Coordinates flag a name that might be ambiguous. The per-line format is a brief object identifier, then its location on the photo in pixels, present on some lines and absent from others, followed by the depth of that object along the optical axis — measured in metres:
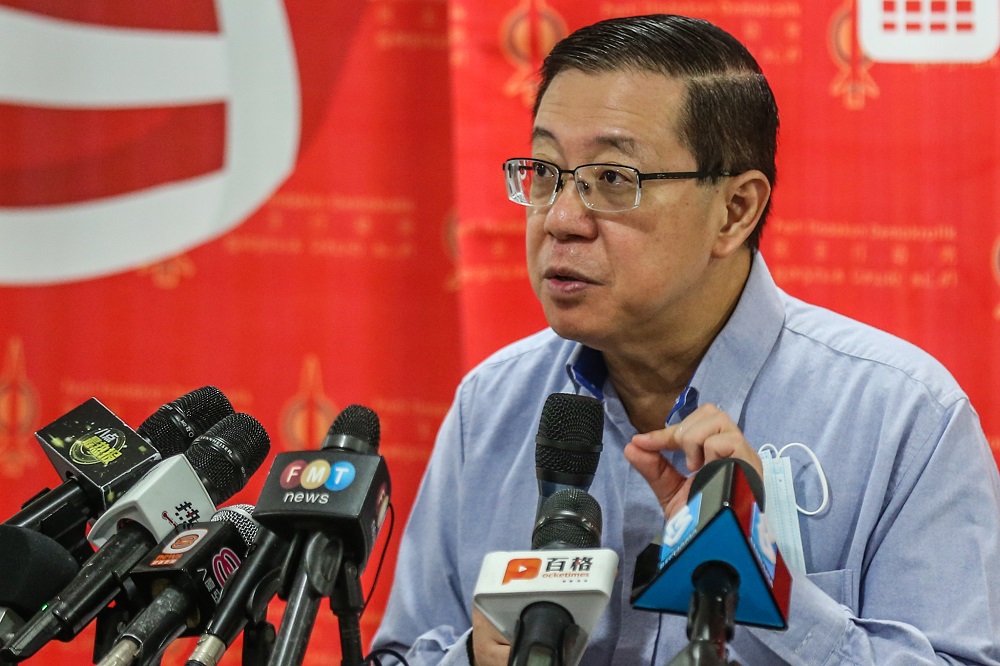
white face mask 3.37
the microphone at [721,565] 3.06
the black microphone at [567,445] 3.21
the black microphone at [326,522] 3.11
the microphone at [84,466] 3.22
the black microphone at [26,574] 3.15
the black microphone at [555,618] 3.03
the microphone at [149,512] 3.13
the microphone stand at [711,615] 3.02
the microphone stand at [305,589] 3.08
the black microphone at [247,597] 3.10
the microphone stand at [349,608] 3.13
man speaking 3.33
